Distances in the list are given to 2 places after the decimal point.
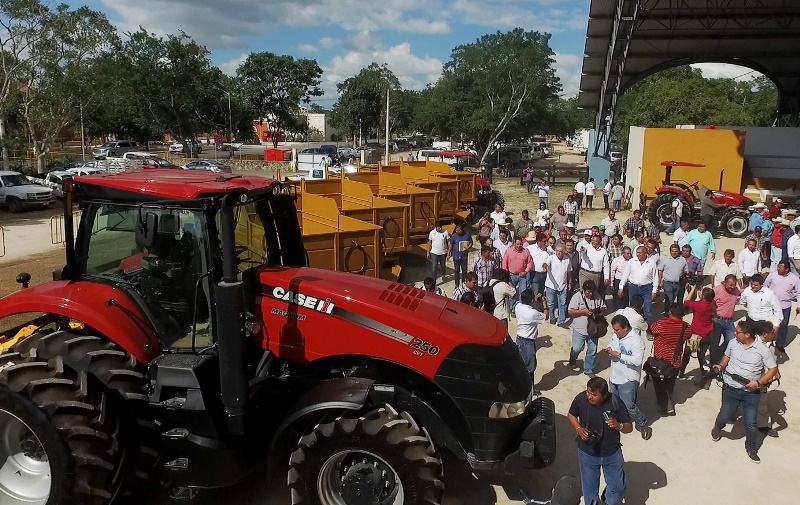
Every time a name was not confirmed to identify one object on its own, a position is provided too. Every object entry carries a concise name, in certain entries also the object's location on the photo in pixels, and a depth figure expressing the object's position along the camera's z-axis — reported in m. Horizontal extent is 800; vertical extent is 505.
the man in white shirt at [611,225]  12.40
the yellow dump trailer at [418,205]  14.45
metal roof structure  23.83
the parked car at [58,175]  25.85
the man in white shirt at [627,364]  6.03
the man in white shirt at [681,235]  11.31
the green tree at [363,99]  58.56
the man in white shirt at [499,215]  13.54
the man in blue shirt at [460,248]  11.51
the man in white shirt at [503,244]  10.82
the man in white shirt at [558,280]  9.52
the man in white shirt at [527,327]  6.96
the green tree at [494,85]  39.12
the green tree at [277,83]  53.66
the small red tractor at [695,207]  17.39
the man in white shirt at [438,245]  12.05
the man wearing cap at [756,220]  13.31
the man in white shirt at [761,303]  7.66
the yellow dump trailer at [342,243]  9.95
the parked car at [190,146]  47.90
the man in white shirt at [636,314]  6.77
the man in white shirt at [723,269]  9.35
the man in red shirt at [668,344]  6.72
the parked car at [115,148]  43.30
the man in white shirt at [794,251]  10.25
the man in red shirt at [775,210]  14.91
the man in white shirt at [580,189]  22.44
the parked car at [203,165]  33.57
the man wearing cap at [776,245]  11.45
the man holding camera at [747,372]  5.77
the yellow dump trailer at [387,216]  12.27
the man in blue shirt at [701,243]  10.51
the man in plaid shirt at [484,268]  9.34
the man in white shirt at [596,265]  9.84
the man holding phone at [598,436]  4.46
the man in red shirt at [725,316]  7.65
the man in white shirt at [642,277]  9.16
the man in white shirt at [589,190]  22.30
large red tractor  3.94
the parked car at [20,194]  21.81
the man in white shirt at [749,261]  9.69
